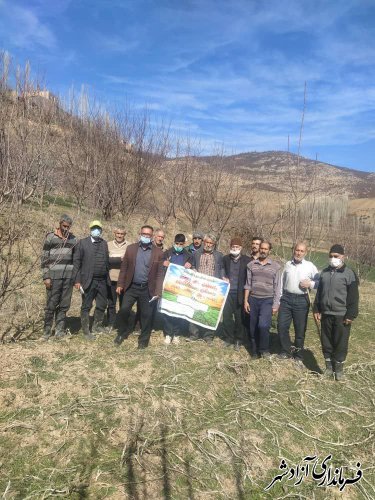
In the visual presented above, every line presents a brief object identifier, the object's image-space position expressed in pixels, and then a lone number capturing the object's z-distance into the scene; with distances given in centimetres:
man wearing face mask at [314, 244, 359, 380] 530
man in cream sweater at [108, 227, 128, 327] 661
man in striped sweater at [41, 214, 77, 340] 585
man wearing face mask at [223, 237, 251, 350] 647
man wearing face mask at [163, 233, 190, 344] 659
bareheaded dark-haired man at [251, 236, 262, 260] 641
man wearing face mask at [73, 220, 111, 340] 609
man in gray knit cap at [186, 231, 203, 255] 662
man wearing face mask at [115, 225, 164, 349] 598
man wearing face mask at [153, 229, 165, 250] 686
